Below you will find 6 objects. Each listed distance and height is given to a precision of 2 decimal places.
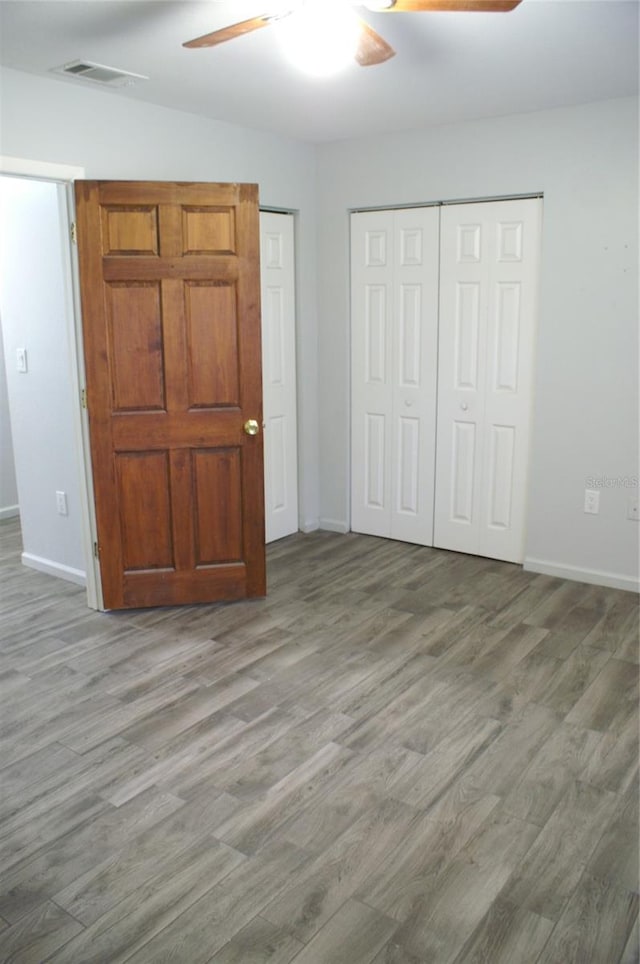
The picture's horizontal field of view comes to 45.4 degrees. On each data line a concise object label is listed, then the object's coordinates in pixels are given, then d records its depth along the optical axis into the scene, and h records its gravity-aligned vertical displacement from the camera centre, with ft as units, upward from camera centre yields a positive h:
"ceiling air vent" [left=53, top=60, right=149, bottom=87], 9.87 +3.36
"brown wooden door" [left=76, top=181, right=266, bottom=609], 11.18 -0.85
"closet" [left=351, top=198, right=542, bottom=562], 13.44 -0.77
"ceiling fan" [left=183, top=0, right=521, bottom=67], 6.37 +2.67
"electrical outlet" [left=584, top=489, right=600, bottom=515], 12.91 -2.89
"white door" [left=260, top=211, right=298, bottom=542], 14.78 -0.84
